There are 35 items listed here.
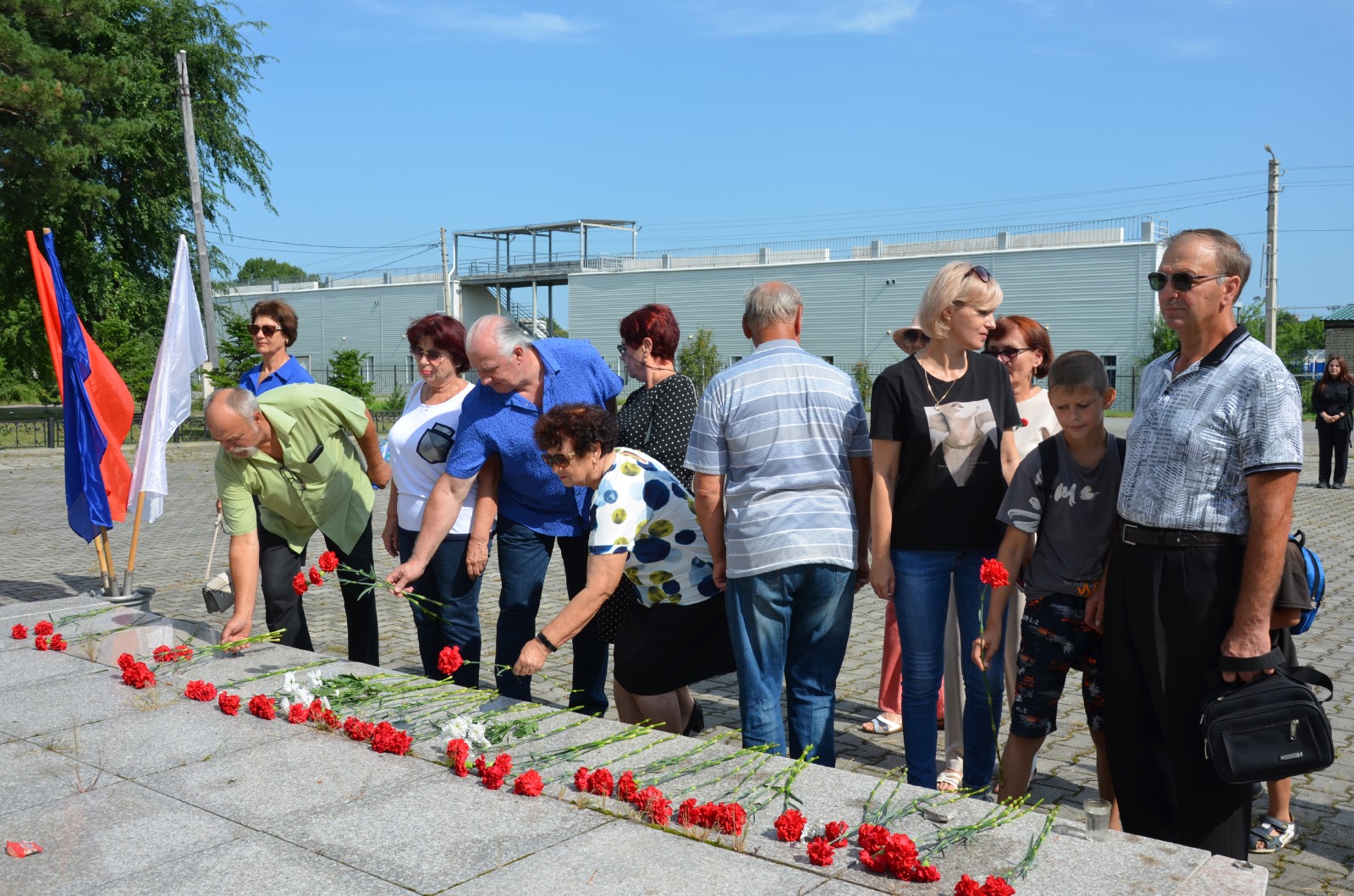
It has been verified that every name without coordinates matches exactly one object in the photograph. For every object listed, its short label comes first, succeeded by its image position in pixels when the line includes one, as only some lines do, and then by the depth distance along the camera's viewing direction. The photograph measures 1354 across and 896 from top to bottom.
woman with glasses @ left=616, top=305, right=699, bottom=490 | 4.75
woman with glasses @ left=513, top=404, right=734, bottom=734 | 3.89
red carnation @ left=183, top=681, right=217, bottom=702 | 4.31
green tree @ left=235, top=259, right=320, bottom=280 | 113.96
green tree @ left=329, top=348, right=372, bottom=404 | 30.47
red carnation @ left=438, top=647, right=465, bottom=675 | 3.83
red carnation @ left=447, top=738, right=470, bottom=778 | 3.47
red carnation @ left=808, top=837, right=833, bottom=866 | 2.67
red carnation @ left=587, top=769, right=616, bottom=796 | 3.18
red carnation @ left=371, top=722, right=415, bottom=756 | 3.64
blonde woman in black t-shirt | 3.84
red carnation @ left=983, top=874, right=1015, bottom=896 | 2.39
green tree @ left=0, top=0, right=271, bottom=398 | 21.02
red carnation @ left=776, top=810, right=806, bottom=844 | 2.82
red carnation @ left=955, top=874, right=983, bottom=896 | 2.41
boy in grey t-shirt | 3.53
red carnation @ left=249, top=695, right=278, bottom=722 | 4.05
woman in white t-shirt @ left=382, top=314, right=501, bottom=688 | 4.93
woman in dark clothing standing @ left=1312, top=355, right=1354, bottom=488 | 15.76
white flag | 6.73
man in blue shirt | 4.73
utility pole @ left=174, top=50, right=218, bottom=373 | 23.69
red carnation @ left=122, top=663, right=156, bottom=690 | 4.52
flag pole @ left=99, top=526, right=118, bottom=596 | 7.20
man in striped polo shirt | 3.77
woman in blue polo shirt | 5.91
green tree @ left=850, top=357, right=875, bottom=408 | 46.09
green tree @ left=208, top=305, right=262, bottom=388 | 24.88
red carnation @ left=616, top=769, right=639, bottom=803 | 3.11
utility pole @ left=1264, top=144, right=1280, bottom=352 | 29.91
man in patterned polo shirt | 2.89
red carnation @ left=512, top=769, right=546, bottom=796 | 3.23
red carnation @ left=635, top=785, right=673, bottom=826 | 3.01
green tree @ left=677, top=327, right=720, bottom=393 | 48.31
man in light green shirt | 4.97
